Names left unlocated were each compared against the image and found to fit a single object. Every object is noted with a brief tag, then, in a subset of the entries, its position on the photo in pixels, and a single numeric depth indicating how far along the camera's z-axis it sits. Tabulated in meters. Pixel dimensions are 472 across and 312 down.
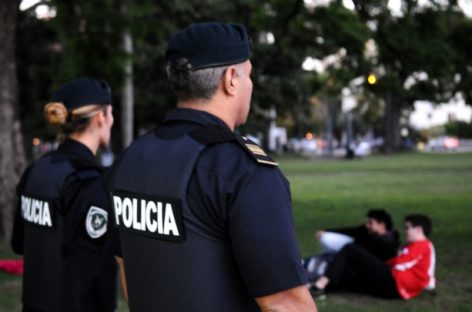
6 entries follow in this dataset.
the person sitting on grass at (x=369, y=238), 7.82
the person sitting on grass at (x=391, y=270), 7.18
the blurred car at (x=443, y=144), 69.94
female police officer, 3.03
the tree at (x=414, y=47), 12.04
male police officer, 1.79
